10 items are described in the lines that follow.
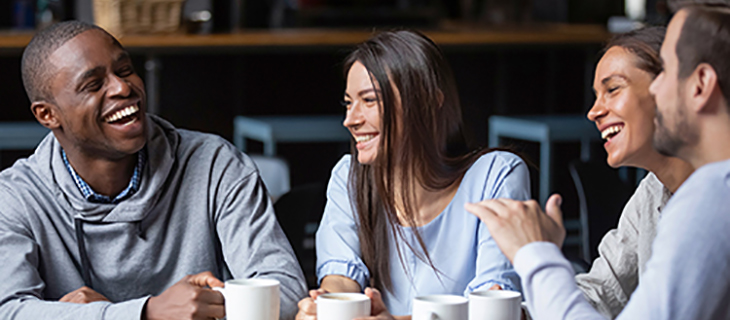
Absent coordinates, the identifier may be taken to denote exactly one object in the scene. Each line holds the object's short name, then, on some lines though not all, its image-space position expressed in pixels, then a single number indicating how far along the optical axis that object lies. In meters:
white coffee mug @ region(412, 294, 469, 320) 2.21
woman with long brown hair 2.71
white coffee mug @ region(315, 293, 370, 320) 2.25
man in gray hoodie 2.66
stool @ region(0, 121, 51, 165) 5.09
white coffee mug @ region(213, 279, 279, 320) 2.30
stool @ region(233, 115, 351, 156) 5.25
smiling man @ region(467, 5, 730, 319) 1.97
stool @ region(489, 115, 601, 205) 5.21
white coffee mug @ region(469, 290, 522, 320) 2.23
